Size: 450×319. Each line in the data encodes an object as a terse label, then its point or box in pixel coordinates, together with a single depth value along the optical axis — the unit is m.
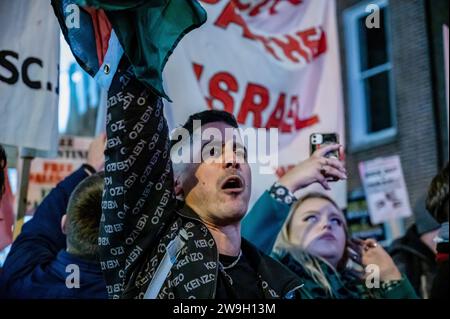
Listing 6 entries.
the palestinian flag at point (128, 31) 1.98
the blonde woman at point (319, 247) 2.75
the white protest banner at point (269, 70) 3.09
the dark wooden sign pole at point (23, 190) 2.91
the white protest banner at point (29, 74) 2.71
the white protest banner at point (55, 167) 4.11
